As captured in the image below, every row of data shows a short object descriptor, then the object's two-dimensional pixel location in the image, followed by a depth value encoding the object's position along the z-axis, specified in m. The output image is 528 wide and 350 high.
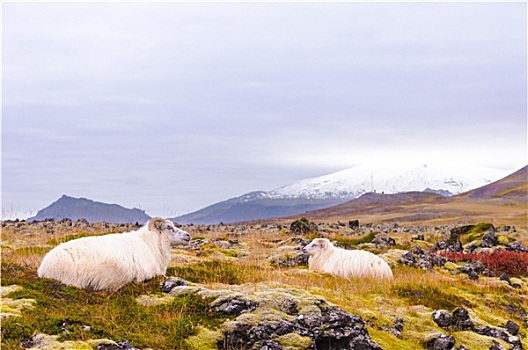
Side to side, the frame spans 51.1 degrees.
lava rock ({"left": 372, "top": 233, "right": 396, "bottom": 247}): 31.42
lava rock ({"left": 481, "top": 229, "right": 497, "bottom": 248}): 32.00
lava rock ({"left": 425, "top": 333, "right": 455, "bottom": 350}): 12.67
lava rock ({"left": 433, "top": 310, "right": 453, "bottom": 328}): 14.22
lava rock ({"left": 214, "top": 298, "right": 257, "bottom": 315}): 11.73
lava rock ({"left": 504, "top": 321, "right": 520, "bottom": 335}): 15.22
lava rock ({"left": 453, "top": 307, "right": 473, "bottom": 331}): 14.21
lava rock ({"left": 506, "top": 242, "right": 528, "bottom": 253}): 31.06
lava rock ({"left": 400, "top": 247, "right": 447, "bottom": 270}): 23.94
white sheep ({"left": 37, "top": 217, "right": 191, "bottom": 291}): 13.42
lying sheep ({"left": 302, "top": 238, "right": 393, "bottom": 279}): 20.55
